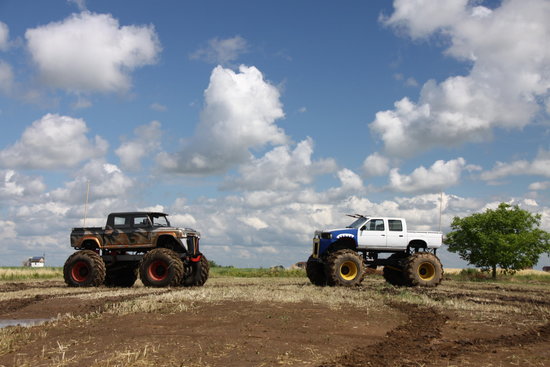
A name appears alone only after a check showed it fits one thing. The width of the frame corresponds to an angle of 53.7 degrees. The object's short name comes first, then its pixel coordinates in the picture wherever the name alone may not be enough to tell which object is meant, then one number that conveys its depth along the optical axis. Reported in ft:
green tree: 116.98
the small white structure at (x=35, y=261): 275.98
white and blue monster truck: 71.72
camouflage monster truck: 70.23
